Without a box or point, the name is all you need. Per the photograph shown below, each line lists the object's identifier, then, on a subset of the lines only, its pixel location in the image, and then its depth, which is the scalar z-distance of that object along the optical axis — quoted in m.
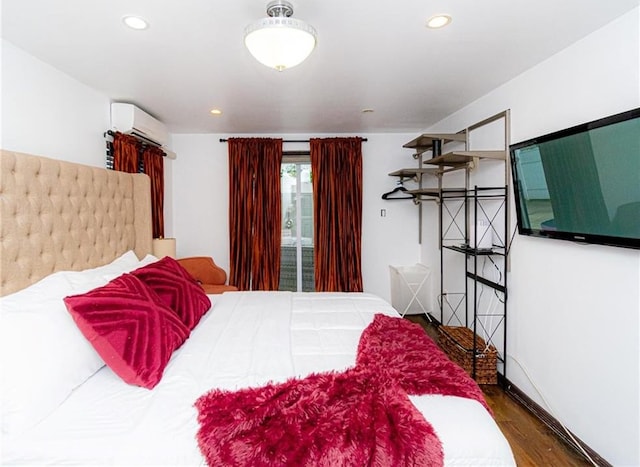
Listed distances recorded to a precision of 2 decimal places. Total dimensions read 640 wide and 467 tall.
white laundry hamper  4.07
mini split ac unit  2.77
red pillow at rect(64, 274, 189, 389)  1.37
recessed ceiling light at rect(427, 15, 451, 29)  1.62
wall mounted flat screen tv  1.52
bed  1.06
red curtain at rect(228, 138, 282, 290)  3.97
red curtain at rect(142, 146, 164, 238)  3.25
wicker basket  2.54
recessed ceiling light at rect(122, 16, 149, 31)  1.60
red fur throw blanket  0.99
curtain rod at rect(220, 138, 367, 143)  4.09
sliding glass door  4.24
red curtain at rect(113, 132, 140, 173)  2.77
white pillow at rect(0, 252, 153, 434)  1.11
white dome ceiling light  1.39
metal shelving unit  2.54
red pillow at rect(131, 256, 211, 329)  1.94
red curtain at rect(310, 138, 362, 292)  4.02
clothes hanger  4.14
